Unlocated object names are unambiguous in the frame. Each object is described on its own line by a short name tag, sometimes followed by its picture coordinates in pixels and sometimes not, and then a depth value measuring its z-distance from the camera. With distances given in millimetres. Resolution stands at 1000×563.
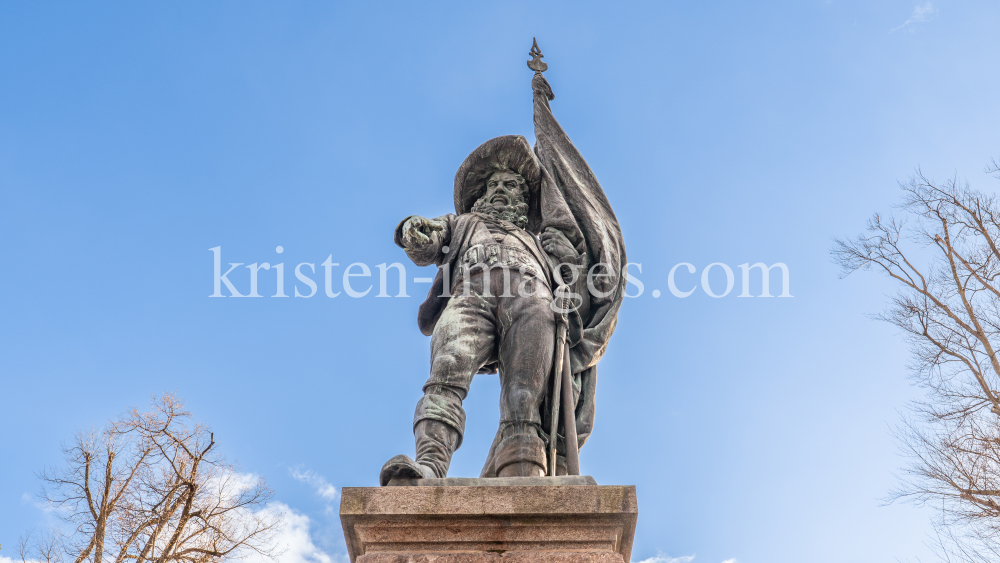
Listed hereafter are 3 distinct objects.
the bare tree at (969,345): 8336
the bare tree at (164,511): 9922
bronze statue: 4375
